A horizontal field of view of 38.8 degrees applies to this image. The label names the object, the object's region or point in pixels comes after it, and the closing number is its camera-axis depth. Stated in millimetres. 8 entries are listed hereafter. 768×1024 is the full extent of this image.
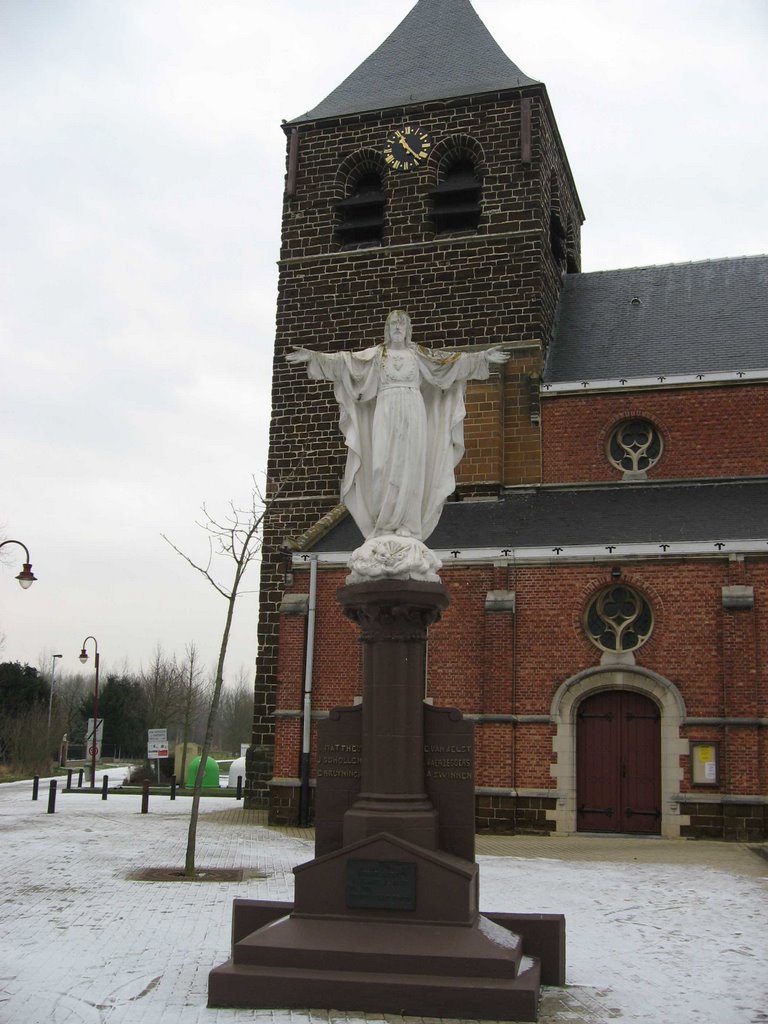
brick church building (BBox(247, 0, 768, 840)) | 19875
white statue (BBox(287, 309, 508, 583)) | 9508
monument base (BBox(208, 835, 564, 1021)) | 7523
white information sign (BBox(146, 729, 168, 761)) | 32781
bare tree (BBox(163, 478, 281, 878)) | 14820
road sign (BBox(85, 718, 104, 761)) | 34866
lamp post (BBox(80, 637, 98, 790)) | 39675
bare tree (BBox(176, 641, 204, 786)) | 37500
